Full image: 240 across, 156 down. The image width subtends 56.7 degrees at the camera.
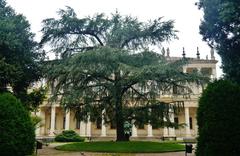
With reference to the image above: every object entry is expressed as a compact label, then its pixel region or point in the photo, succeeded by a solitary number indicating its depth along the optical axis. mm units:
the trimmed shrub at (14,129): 7899
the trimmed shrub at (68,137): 25678
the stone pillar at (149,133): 32727
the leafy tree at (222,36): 8671
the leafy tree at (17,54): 12904
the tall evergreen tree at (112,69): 13498
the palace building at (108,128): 32740
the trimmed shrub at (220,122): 6889
